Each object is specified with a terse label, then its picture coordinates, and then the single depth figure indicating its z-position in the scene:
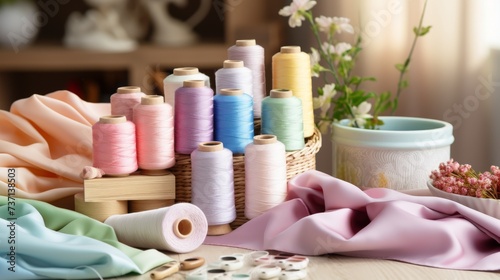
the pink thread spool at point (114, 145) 1.28
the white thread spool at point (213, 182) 1.28
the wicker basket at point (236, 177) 1.31
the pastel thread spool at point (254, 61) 1.41
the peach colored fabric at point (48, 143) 1.36
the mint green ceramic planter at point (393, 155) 1.38
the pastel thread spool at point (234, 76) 1.37
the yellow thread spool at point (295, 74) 1.38
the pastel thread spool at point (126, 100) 1.34
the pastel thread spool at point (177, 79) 1.37
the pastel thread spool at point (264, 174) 1.29
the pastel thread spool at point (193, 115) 1.31
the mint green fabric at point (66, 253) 1.17
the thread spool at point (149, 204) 1.31
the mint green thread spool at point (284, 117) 1.33
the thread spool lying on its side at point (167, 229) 1.23
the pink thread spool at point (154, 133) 1.29
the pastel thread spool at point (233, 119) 1.32
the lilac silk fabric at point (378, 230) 1.21
